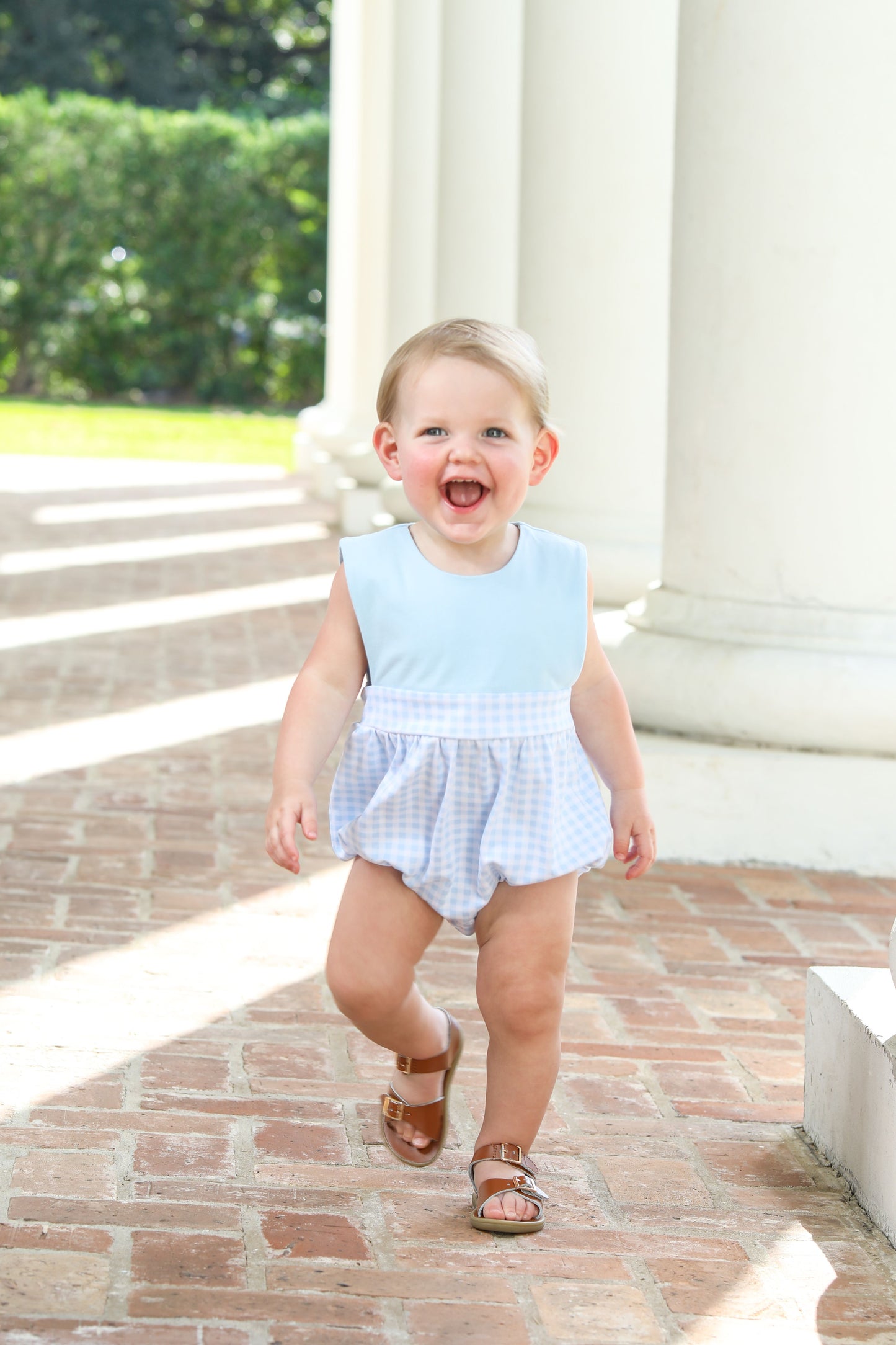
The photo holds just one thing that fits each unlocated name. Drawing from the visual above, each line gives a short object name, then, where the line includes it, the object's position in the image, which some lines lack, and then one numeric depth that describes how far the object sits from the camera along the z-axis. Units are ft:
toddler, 16.23
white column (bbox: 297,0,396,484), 82.86
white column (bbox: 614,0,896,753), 28.36
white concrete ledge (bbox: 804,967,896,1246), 17.03
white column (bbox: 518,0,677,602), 39.57
